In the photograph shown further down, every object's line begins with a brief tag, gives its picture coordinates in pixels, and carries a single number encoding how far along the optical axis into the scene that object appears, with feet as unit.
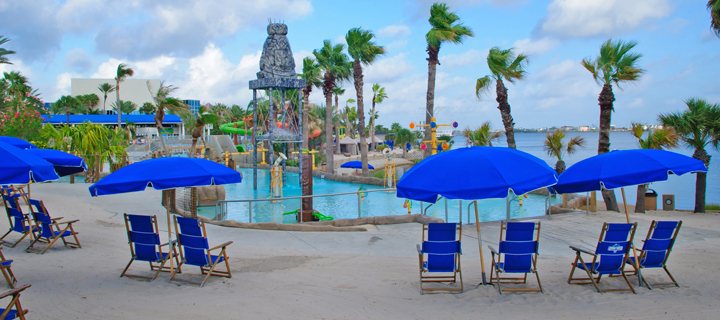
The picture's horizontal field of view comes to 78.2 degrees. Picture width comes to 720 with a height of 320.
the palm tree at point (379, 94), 229.66
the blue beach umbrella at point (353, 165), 86.33
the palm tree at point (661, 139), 50.21
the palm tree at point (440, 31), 85.46
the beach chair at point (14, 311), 12.60
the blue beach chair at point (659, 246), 18.66
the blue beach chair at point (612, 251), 18.19
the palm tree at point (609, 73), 46.29
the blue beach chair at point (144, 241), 20.21
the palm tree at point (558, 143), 64.23
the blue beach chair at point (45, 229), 25.49
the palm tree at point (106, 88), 204.03
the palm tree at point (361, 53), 96.78
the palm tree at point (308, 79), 110.58
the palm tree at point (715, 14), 44.29
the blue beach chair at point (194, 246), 19.40
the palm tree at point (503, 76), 59.36
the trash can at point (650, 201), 54.34
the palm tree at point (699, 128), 49.01
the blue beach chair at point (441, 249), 18.31
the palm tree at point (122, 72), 140.10
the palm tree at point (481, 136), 75.05
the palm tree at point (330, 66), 106.83
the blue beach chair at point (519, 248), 17.94
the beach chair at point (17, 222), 26.21
